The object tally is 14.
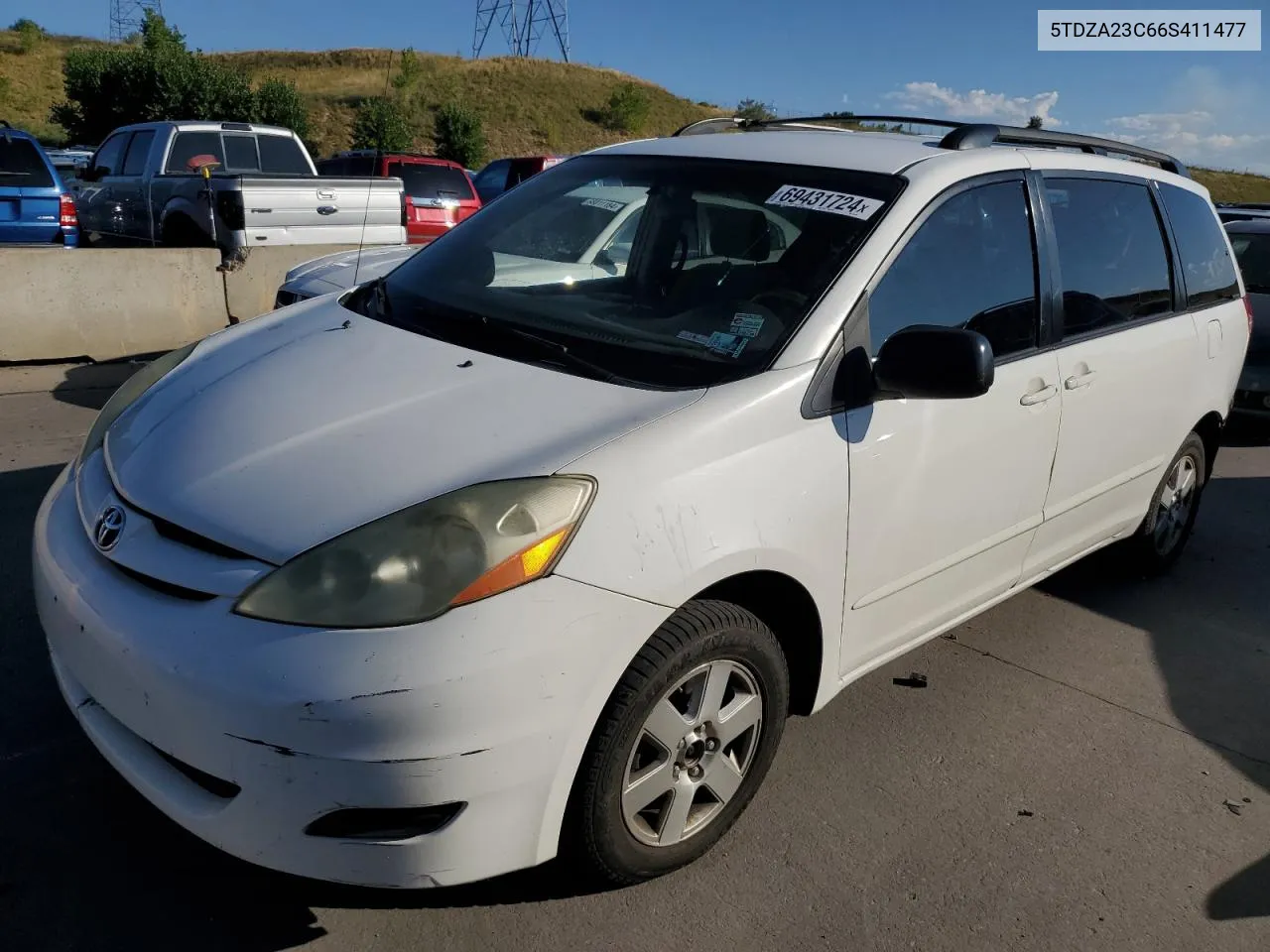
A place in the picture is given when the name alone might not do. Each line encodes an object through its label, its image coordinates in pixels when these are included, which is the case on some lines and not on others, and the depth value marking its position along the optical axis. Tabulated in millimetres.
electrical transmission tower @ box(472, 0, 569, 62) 53262
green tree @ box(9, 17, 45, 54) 65438
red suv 13148
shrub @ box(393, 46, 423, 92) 51591
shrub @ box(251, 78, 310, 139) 43750
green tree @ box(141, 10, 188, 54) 46969
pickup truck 9547
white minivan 1969
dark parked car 7734
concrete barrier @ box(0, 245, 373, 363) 7363
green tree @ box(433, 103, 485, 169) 48625
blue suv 10852
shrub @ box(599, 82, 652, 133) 64688
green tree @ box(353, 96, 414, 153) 35622
